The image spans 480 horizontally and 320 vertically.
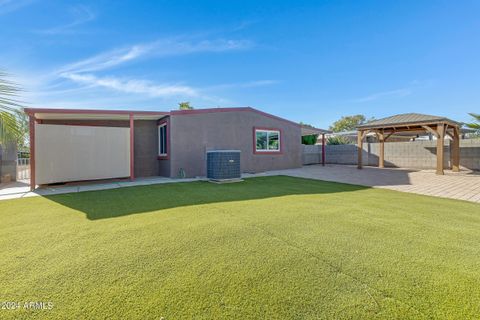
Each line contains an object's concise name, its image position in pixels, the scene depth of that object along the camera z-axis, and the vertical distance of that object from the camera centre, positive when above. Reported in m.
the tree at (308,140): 20.27 +1.52
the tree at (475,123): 10.23 +1.51
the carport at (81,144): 7.99 +0.54
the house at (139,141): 8.29 +0.72
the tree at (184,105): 33.12 +7.66
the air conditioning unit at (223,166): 8.81 -0.34
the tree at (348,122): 40.44 +6.33
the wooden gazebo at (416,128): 10.39 +1.51
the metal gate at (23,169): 11.30 -0.58
